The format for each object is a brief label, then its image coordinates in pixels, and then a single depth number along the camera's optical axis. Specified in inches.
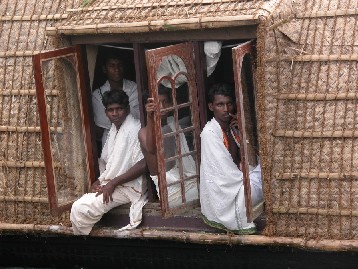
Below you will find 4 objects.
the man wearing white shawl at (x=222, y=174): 528.1
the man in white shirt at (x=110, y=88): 585.5
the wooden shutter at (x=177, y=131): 517.8
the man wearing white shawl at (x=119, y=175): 557.4
